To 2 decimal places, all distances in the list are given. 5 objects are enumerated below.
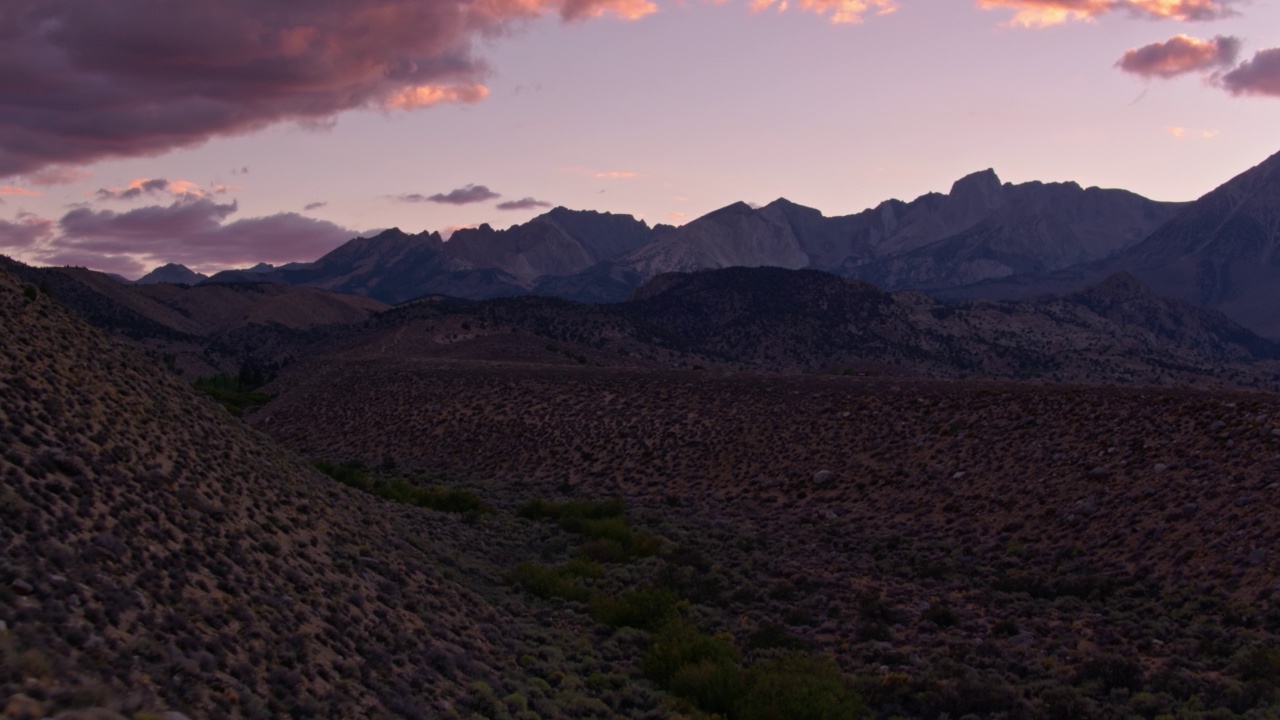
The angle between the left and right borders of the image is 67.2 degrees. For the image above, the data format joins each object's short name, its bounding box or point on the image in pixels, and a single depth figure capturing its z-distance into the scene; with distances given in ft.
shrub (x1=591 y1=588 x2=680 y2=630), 82.99
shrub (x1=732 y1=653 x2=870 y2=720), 60.13
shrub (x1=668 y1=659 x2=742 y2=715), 65.62
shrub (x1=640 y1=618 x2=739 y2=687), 70.39
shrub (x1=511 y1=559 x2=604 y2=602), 91.15
